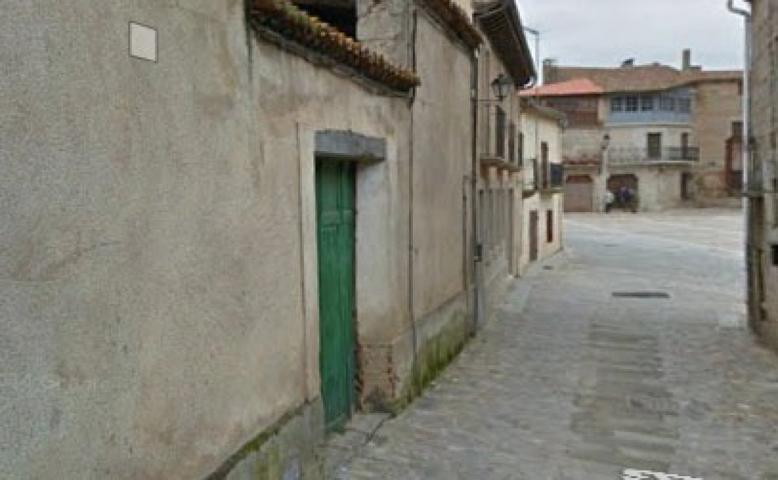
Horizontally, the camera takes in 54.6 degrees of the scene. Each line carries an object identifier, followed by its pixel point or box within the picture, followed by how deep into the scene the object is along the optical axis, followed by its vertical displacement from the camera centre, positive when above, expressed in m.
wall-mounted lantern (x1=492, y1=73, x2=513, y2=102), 12.07 +1.84
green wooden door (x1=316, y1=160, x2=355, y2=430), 5.95 -0.68
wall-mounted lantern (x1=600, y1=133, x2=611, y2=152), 54.44 +4.01
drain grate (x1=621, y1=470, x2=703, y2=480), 5.68 -2.11
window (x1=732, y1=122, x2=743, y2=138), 56.26 +4.97
